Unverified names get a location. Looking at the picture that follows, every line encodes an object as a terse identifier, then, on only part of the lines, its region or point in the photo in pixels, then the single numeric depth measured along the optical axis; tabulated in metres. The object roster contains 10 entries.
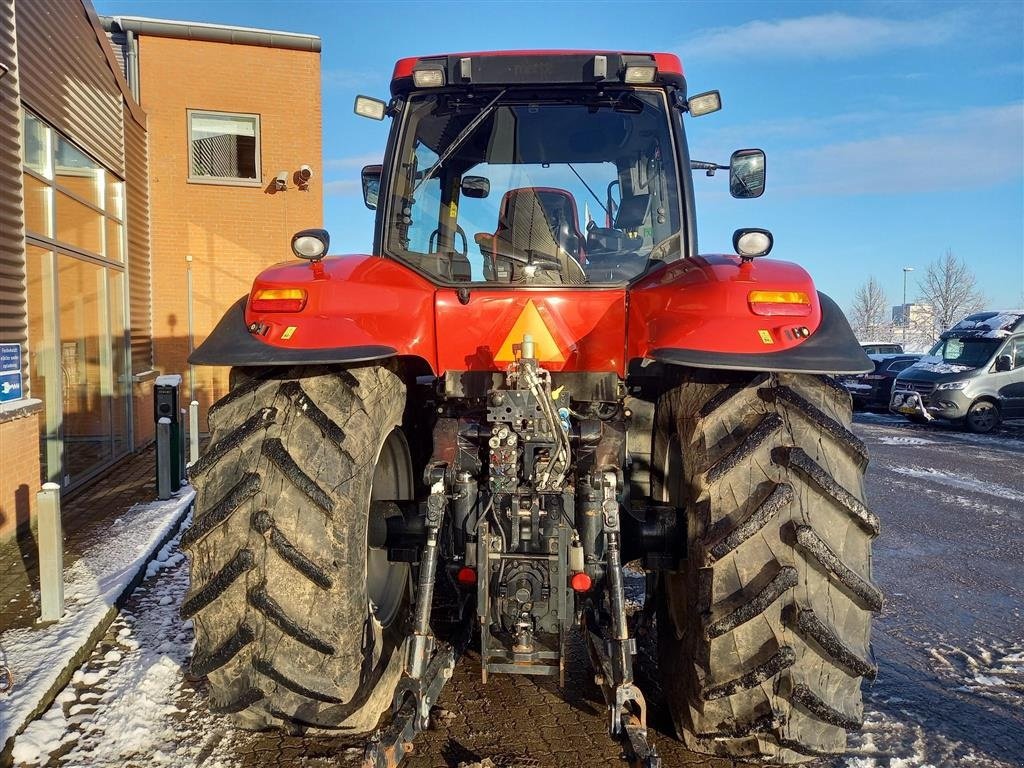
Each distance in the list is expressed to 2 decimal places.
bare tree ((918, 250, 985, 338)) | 42.66
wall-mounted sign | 6.23
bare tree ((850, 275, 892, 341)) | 56.75
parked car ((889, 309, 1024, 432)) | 16.56
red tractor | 2.55
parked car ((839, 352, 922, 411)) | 20.31
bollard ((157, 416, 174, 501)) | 7.56
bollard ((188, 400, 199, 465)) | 8.12
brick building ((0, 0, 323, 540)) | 6.84
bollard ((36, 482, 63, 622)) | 4.48
